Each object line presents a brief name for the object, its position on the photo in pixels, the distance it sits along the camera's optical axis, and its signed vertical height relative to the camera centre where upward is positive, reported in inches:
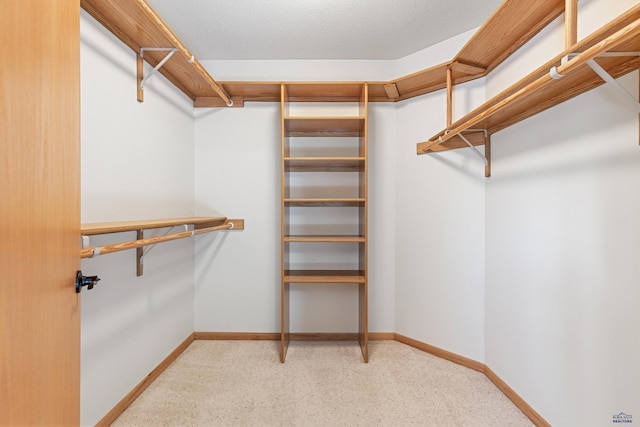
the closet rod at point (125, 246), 44.9 -6.1
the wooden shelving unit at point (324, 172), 98.7 +13.2
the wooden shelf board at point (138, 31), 56.6 +37.4
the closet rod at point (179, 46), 56.1 +35.3
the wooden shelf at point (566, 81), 34.2 +21.2
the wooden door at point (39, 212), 26.1 -0.3
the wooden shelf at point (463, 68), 59.6 +38.2
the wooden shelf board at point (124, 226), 45.1 -2.9
